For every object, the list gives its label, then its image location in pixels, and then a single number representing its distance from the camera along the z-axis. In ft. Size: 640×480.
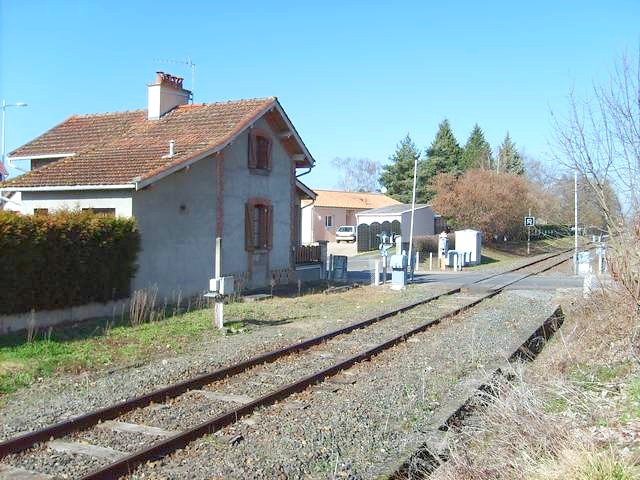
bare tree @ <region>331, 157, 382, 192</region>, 395.75
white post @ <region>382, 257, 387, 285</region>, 80.51
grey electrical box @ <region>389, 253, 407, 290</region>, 76.02
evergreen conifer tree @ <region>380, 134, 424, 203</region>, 250.98
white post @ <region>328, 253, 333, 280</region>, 85.97
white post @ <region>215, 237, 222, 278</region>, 47.87
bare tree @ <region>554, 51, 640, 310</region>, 25.85
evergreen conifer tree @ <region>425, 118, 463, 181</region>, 250.78
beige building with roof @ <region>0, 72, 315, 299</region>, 55.36
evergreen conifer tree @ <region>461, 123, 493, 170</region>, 265.34
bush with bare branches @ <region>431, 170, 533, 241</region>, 173.78
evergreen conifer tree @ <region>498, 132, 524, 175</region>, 290.19
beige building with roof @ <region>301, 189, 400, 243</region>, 194.18
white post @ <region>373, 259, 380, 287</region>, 79.00
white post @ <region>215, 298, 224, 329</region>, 44.37
